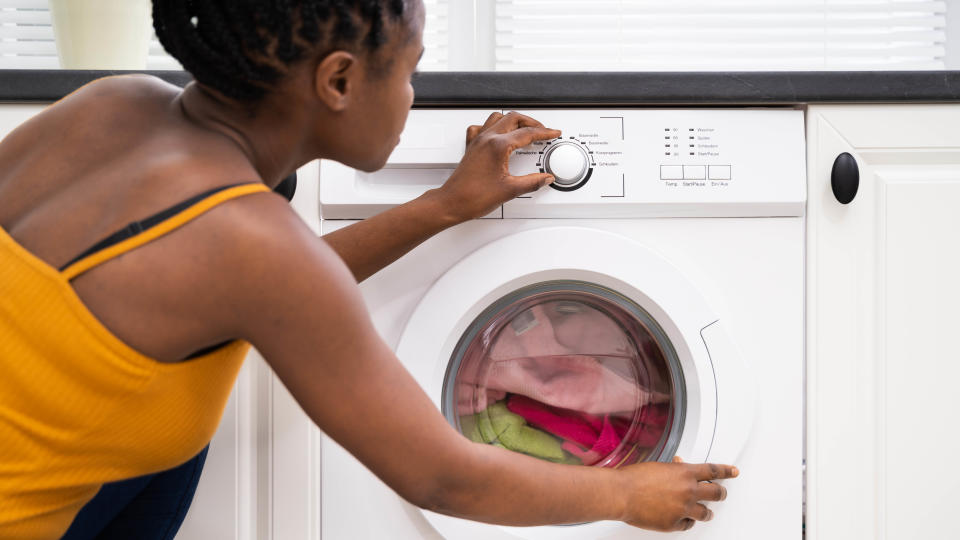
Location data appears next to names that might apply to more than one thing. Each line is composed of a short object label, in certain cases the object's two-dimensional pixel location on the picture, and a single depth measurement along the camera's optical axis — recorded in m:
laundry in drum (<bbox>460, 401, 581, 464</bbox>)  1.00
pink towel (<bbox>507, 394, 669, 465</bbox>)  1.01
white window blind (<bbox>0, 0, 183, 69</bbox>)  1.71
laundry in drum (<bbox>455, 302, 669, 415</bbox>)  0.99
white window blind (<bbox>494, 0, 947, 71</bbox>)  1.67
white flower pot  1.19
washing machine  0.89
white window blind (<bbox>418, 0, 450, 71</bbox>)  1.71
